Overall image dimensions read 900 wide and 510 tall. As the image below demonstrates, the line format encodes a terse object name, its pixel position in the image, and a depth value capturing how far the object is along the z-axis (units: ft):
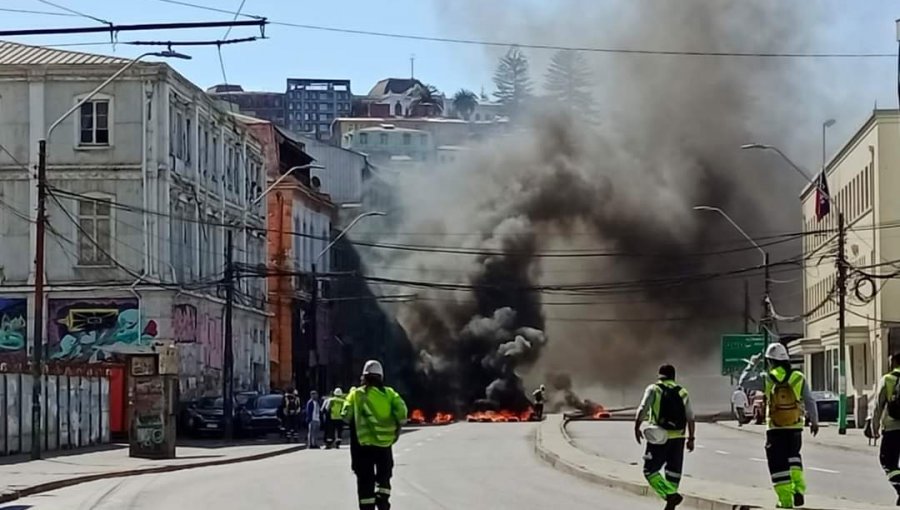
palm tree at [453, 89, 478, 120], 591.78
